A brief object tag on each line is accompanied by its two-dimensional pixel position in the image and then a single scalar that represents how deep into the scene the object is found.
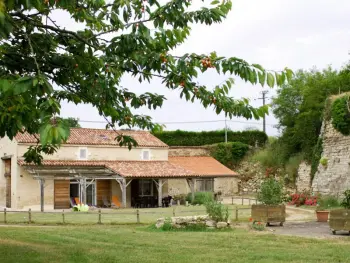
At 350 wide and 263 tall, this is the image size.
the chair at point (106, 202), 29.96
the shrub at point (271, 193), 17.22
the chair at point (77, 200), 28.28
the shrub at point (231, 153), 39.94
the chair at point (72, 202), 28.90
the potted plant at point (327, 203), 23.82
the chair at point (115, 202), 29.56
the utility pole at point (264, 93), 54.09
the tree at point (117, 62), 5.65
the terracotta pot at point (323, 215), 18.22
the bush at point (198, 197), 30.63
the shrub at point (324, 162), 27.06
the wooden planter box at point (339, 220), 14.07
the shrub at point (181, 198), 32.03
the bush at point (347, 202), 14.91
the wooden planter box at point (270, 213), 16.91
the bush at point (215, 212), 15.66
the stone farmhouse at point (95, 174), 28.06
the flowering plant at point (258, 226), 15.45
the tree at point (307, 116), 29.86
